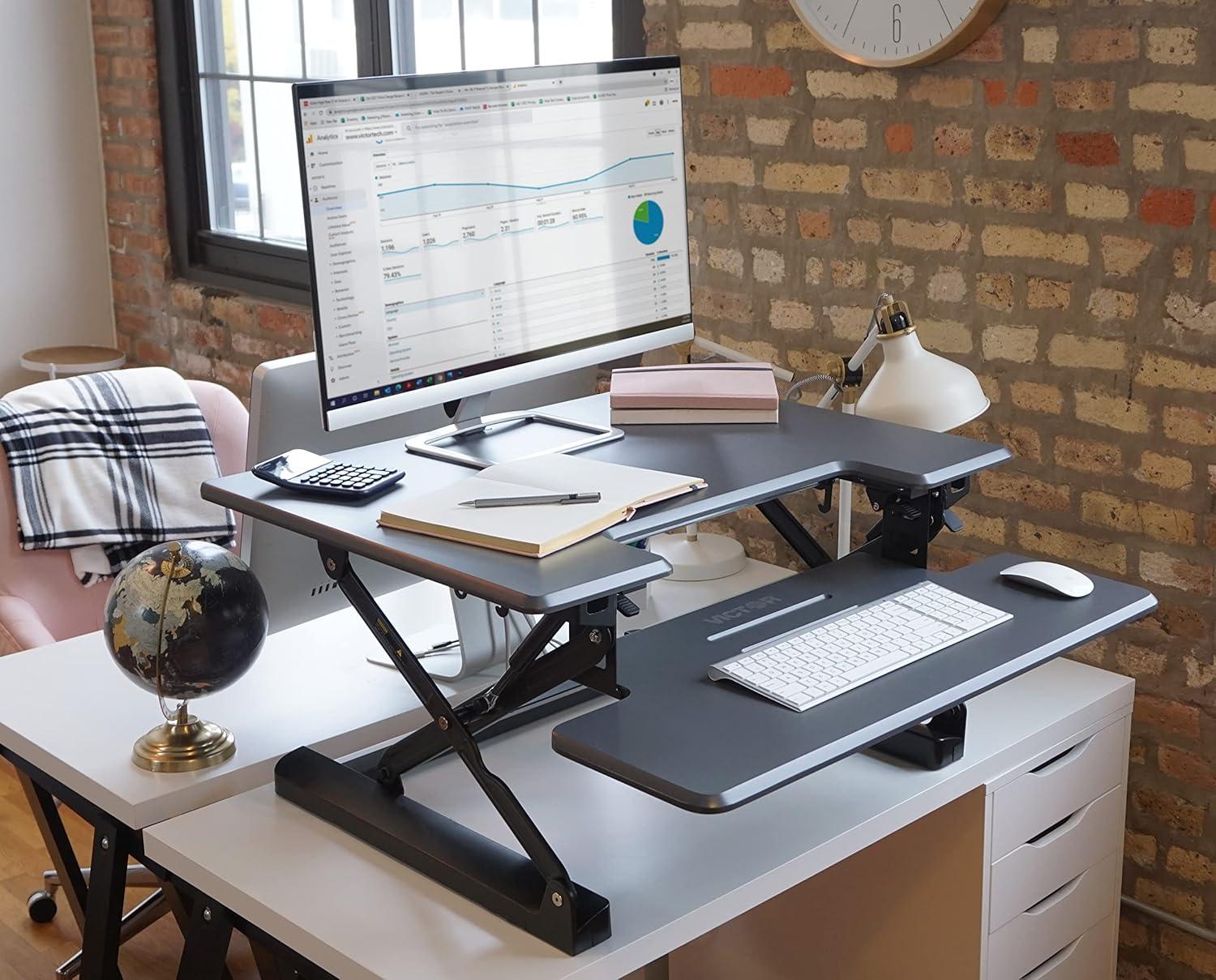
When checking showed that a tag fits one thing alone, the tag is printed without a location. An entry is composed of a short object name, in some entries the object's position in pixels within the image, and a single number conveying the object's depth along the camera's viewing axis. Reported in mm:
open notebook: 1398
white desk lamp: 1824
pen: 1488
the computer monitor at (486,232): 1551
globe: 1587
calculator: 1563
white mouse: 1641
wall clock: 2004
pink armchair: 2518
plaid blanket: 2617
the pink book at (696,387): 1847
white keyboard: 1398
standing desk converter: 1288
